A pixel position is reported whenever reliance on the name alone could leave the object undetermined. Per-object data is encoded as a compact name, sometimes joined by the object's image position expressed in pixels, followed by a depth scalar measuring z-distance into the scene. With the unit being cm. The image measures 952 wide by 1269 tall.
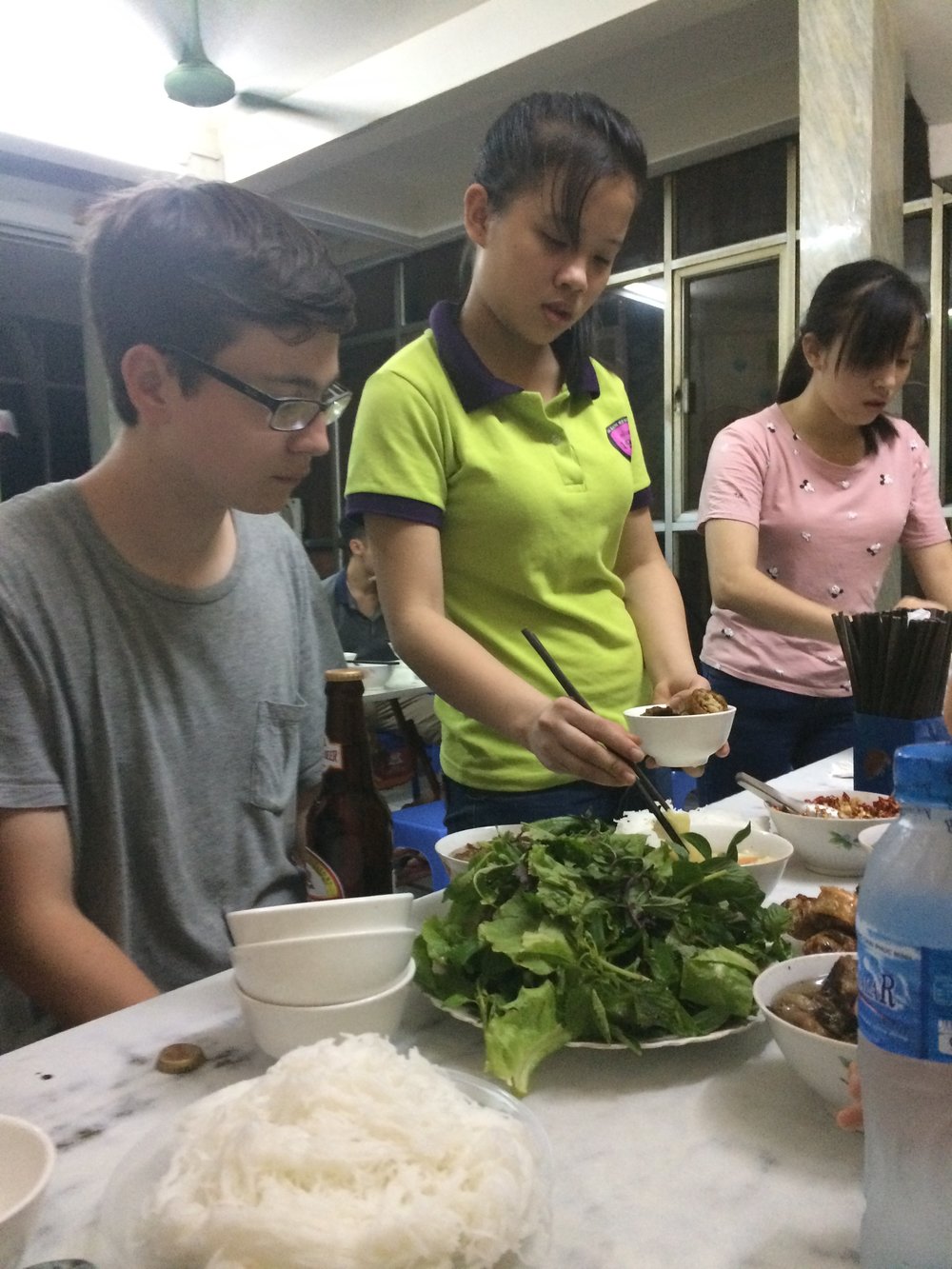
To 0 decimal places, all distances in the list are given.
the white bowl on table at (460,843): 103
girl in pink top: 194
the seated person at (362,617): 442
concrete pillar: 303
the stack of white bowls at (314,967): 71
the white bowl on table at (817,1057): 63
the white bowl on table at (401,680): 359
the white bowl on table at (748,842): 101
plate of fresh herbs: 74
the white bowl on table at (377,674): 360
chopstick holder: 134
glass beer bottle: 104
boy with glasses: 110
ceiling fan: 386
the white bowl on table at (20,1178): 49
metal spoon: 127
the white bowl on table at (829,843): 115
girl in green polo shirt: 130
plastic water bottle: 48
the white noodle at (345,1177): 48
